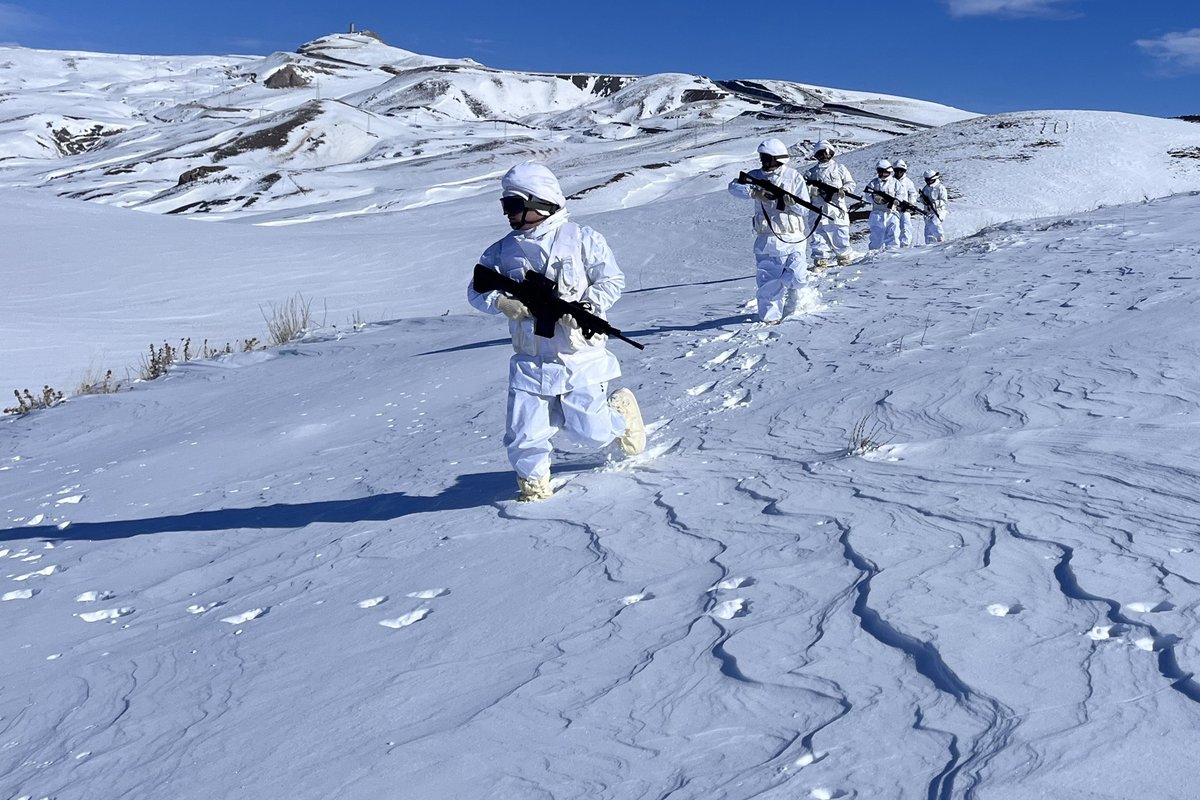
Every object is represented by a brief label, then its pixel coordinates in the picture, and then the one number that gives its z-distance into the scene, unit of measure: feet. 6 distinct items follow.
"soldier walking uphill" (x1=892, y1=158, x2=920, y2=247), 53.01
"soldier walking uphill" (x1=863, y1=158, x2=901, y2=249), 52.42
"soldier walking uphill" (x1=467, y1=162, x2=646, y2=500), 15.52
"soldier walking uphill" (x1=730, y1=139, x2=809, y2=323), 30.53
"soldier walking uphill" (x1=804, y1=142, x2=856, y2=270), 36.99
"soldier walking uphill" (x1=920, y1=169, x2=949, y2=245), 56.18
